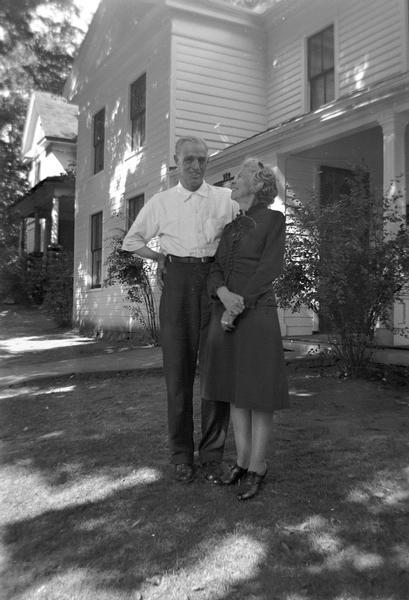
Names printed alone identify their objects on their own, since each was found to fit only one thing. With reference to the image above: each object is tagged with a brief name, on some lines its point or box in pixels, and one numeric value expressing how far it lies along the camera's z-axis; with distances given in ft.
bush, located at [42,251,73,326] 52.01
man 11.44
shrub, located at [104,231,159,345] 35.58
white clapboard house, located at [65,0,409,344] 28.89
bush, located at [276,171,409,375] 19.56
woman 10.16
